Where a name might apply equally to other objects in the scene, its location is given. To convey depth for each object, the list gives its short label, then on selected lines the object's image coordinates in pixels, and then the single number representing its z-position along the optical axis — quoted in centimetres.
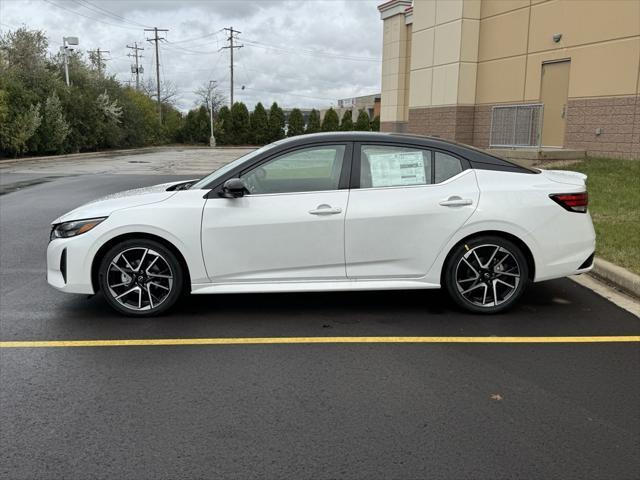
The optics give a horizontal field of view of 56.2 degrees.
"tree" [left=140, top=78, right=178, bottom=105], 7119
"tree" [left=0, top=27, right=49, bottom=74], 3288
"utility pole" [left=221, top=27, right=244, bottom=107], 7175
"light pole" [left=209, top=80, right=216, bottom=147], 5514
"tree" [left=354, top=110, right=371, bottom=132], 5491
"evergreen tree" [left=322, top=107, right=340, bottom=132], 5662
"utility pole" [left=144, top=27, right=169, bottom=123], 6795
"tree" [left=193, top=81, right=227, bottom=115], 6675
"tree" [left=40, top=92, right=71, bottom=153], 3009
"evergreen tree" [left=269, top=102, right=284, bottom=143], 5747
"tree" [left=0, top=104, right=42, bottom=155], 2728
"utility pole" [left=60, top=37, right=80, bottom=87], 3434
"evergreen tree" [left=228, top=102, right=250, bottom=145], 5769
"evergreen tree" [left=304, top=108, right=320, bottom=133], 5624
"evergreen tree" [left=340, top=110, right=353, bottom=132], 5376
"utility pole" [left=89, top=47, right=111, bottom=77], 4158
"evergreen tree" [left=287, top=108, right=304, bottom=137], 5747
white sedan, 512
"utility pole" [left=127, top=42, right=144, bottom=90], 6801
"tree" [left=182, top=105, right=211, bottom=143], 5769
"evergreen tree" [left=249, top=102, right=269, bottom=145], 5747
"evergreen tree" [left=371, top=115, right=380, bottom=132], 5501
